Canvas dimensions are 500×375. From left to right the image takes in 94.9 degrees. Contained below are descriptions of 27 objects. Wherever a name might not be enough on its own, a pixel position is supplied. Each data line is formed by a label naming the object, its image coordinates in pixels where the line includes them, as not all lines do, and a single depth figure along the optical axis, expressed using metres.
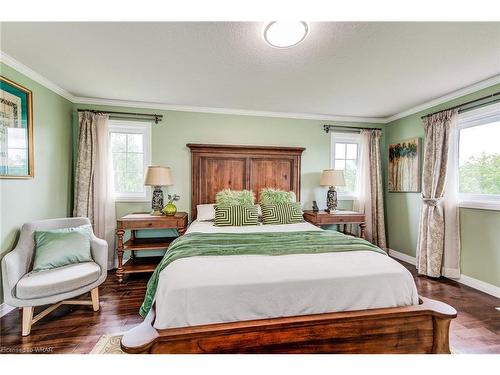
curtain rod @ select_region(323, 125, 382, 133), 4.11
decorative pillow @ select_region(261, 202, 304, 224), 3.16
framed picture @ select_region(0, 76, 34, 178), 2.19
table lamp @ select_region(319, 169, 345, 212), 3.71
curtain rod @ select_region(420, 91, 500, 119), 2.61
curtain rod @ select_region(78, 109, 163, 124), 3.40
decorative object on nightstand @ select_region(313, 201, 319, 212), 3.84
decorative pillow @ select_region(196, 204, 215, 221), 3.27
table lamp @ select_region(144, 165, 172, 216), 3.22
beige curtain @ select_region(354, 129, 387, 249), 4.02
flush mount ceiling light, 1.69
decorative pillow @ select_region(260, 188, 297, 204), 3.49
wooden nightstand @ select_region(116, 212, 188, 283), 3.02
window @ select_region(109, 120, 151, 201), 3.55
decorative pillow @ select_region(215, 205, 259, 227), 2.96
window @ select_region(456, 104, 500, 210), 2.68
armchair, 1.90
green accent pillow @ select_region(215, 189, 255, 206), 3.28
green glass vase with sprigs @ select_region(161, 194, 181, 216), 3.26
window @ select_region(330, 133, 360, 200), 4.19
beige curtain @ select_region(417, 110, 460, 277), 3.01
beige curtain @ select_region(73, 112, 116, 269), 3.24
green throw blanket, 1.78
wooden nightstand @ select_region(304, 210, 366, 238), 3.54
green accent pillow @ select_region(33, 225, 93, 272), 2.18
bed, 1.39
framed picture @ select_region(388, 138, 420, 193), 3.57
